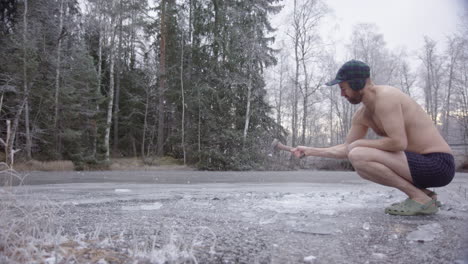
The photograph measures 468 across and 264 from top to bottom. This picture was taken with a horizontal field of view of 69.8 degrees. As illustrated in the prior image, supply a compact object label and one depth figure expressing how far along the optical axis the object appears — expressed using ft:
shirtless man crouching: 8.24
